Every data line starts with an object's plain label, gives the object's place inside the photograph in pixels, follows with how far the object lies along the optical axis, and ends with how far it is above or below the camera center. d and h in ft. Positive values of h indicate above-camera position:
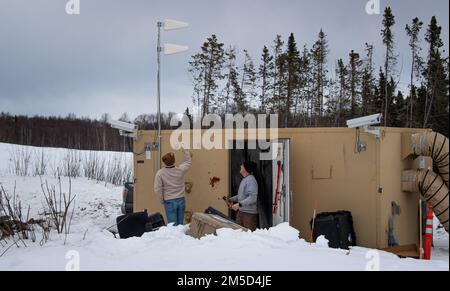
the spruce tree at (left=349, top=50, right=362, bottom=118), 120.10 +19.28
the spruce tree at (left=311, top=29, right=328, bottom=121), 116.12 +21.02
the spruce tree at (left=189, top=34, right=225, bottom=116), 107.04 +19.31
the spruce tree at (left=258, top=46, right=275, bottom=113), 115.65 +19.81
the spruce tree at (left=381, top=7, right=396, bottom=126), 116.16 +27.84
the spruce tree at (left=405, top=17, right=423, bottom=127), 115.24 +26.55
